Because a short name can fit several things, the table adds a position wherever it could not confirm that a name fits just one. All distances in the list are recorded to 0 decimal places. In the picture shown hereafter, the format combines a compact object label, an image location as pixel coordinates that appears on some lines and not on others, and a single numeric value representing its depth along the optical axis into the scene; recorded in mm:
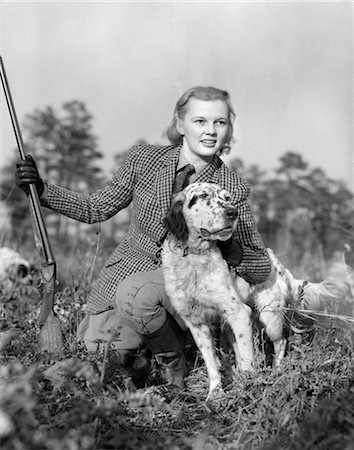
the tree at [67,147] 29844
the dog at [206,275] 3412
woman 3717
